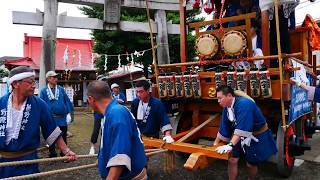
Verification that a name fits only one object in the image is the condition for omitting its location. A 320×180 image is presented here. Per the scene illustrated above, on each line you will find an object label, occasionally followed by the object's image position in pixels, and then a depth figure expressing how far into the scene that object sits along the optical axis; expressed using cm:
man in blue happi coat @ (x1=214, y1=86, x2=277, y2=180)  410
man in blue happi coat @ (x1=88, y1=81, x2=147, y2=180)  223
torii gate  875
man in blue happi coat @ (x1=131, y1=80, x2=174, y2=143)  484
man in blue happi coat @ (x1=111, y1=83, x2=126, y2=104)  826
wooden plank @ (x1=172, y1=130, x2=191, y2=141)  498
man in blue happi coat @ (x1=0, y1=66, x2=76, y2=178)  308
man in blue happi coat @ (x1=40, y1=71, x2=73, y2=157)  651
